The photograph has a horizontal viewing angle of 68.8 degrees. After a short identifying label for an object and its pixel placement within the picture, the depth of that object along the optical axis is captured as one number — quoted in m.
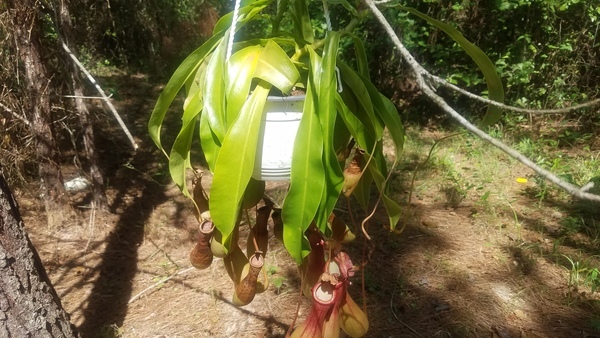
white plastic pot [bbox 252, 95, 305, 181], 0.87
